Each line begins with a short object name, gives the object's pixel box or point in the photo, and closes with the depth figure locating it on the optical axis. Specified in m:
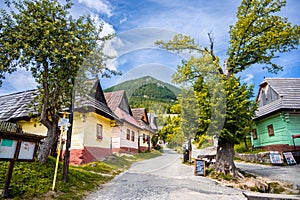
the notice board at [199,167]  10.04
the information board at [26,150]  5.05
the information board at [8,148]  4.58
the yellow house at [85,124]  10.98
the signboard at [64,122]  6.00
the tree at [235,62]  8.89
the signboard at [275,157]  12.70
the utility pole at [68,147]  6.48
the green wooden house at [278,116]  13.75
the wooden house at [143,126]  26.34
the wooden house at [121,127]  17.86
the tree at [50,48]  5.96
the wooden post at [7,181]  4.45
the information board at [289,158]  12.37
